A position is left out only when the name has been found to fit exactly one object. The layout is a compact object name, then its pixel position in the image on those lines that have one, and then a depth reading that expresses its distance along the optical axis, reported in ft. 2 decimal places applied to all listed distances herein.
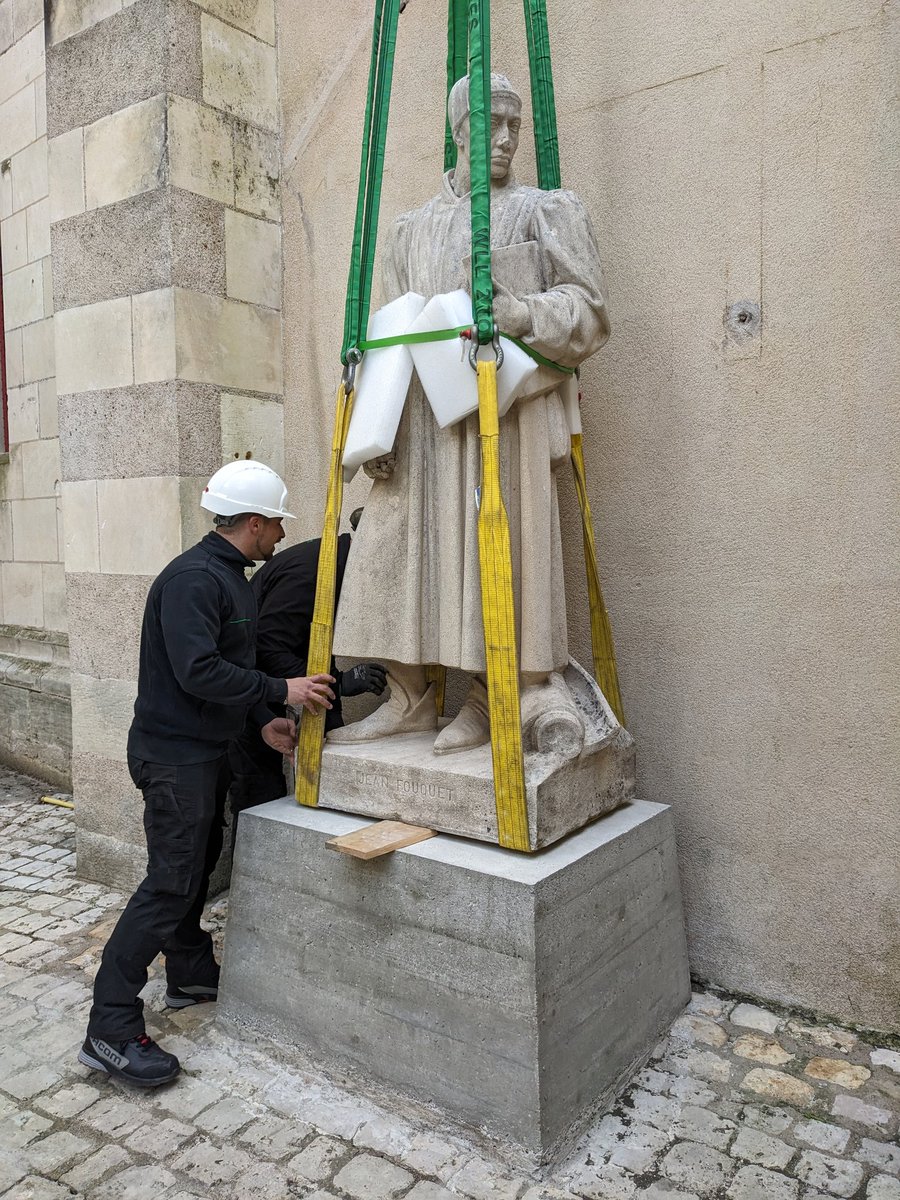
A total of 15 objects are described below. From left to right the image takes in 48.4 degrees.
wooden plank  8.18
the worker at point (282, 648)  11.08
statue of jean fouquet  8.73
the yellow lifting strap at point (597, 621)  9.82
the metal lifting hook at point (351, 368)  9.20
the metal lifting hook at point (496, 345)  8.27
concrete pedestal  7.66
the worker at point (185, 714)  8.67
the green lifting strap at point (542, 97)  9.77
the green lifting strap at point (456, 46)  10.00
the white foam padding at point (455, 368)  8.38
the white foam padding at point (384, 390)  8.85
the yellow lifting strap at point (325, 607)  9.33
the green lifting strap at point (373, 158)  9.41
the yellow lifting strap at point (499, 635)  8.14
